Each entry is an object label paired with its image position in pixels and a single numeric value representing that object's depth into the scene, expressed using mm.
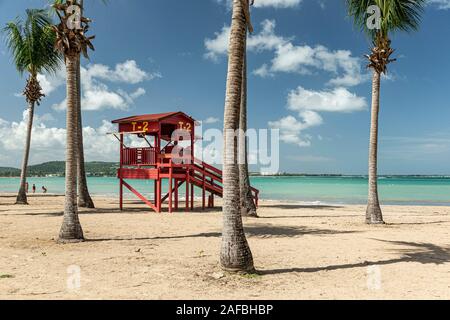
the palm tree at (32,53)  26812
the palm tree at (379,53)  17484
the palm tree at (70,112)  12484
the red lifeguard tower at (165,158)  22969
